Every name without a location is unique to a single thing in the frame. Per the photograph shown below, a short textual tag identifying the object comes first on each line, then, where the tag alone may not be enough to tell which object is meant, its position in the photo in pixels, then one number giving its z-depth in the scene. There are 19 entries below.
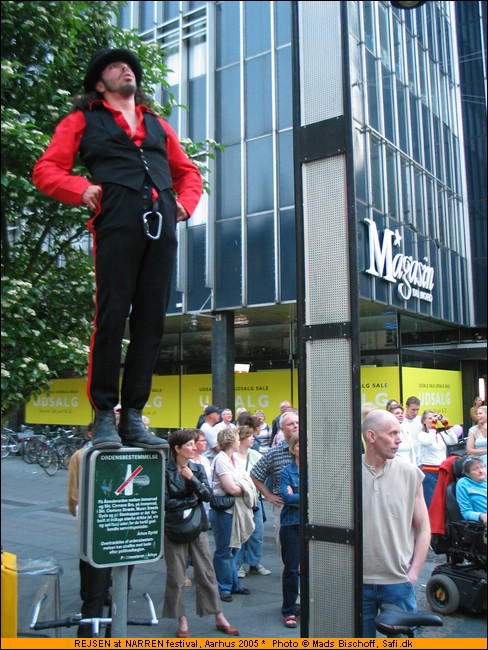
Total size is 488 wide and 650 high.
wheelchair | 4.55
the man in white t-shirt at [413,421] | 8.87
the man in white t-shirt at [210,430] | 8.94
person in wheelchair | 4.91
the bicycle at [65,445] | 15.11
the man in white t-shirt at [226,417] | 9.71
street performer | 2.48
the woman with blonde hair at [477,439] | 5.42
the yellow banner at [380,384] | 16.48
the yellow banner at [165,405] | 20.09
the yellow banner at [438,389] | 16.83
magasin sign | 14.65
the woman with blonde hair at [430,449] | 8.61
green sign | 2.31
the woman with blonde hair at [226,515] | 6.25
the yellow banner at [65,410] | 19.76
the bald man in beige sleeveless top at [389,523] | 3.16
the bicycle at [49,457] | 13.80
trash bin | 3.64
